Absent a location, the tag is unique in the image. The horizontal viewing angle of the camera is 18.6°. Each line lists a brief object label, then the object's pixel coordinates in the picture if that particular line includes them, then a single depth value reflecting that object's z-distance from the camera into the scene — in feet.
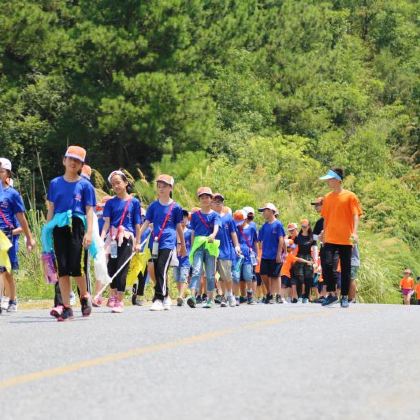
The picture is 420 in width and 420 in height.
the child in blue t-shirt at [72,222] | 46.93
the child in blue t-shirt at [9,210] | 54.08
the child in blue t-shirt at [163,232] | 53.98
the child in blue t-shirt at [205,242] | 59.93
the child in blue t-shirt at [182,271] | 65.27
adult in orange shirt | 56.85
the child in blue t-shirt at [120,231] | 55.16
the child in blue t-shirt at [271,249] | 71.97
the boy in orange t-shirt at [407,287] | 113.39
